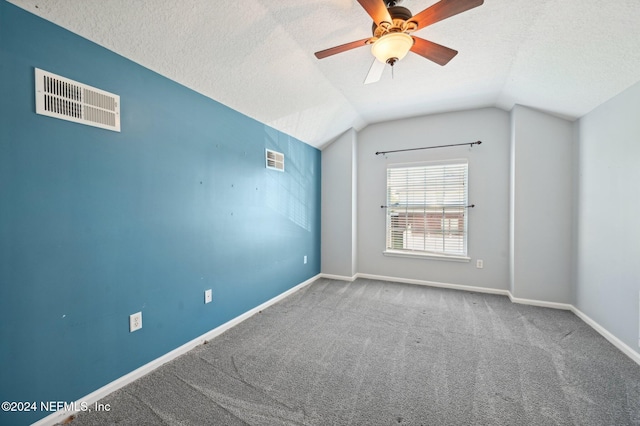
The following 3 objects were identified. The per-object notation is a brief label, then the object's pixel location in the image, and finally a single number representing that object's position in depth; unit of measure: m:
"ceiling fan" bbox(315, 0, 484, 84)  1.34
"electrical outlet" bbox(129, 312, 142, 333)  1.79
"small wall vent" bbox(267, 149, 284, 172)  3.17
